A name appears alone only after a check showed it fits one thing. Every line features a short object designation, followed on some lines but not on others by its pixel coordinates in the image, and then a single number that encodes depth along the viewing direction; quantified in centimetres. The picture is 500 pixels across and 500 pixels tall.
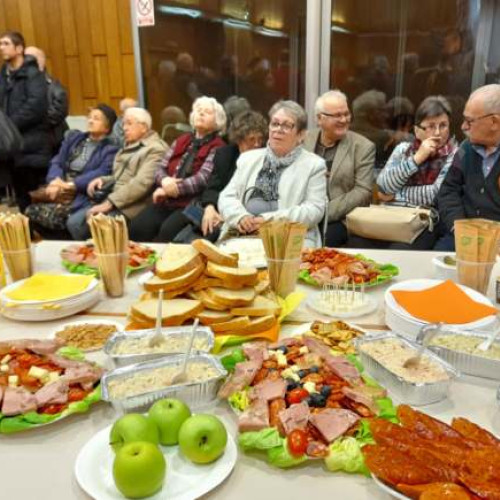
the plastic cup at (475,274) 178
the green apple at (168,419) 107
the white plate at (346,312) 171
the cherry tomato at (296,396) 117
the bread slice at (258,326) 155
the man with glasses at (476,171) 271
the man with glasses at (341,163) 341
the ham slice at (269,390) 118
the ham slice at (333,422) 107
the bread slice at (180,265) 160
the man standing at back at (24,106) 462
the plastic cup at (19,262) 195
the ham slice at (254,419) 110
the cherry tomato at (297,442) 103
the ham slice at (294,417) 108
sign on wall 488
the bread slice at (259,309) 157
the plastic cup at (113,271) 183
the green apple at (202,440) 102
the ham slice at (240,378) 123
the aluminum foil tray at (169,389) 116
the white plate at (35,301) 168
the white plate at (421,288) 149
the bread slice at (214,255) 161
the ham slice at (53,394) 119
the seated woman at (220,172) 344
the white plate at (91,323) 161
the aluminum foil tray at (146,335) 134
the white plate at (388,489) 92
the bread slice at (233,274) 158
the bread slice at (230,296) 156
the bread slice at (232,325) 155
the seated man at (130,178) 399
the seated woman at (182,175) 377
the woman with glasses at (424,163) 322
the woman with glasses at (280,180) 286
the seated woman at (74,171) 424
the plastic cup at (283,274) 177
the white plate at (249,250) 206
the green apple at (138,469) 92
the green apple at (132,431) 102
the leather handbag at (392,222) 295
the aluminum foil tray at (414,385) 120
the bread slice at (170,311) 153
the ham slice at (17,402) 116
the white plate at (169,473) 97
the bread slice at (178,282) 160
